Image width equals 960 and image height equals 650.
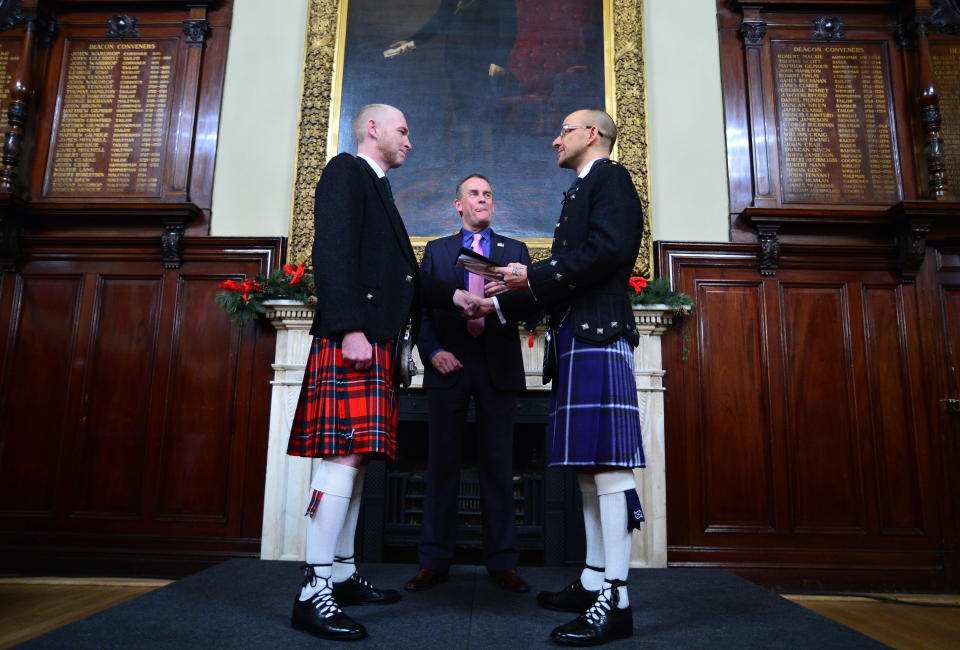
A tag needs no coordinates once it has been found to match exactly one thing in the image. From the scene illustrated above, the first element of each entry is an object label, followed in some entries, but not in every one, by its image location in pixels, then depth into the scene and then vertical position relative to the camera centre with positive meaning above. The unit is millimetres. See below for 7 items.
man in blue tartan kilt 1855 +264
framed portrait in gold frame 4086 +2319
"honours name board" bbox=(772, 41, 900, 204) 4082 +2103
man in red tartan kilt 1858 +223
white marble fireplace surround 3510 +10
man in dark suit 2545 +81
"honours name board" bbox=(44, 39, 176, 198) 4172 +2108
